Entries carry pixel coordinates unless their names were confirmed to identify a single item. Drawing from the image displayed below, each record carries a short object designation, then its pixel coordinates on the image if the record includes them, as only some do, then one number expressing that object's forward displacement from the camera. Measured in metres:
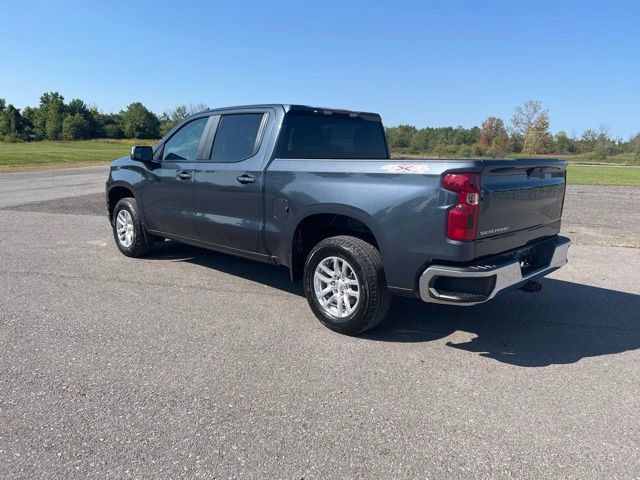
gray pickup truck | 3.46
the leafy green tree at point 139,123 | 98.44
